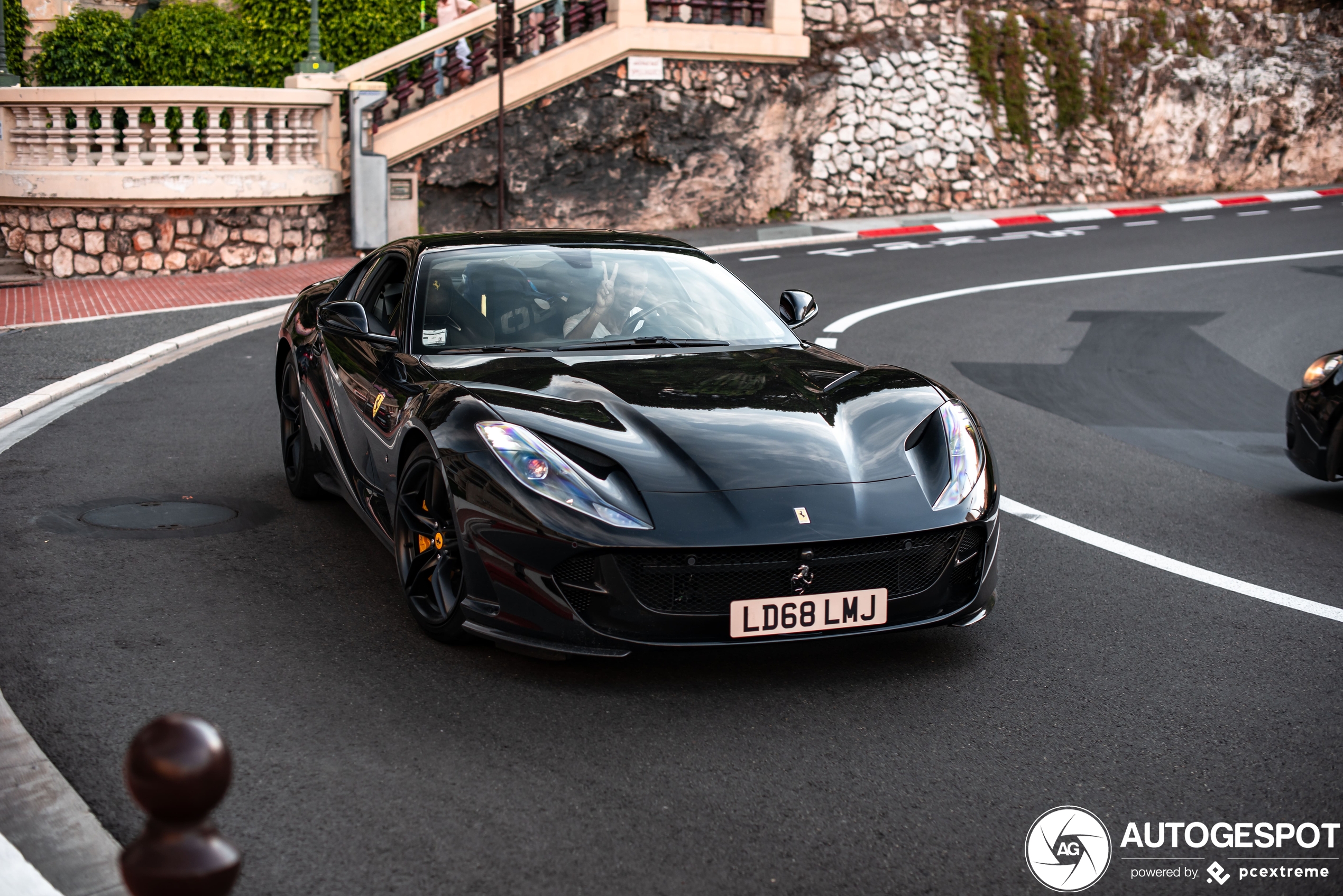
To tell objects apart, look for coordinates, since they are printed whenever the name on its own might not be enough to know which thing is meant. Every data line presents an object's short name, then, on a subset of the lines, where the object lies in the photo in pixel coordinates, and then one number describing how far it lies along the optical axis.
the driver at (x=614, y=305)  5.31
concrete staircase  20.09
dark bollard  1.71
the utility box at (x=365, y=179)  18.72
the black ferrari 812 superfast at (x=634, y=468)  3.93
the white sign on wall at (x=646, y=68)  22.03
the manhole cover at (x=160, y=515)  5.93
